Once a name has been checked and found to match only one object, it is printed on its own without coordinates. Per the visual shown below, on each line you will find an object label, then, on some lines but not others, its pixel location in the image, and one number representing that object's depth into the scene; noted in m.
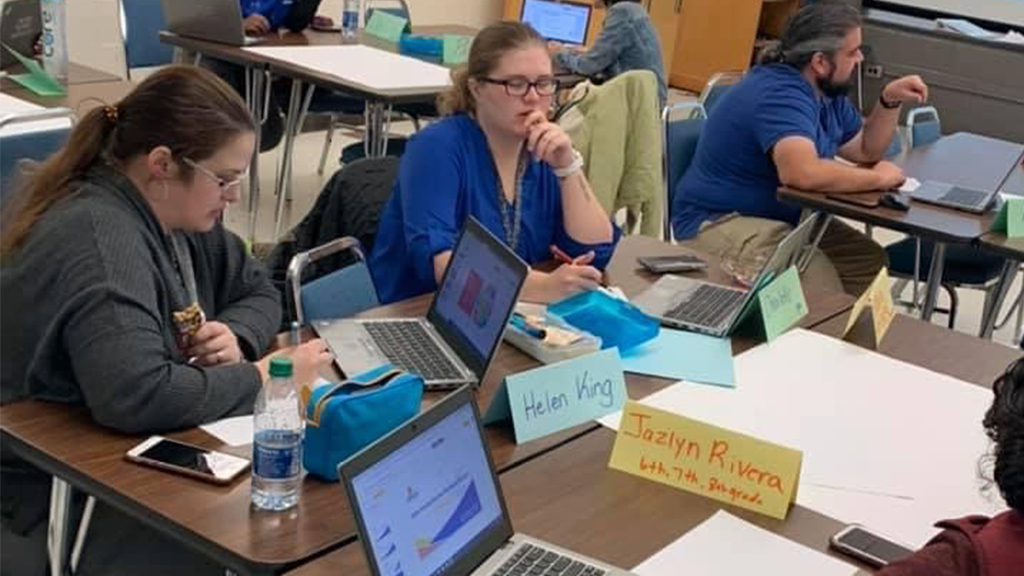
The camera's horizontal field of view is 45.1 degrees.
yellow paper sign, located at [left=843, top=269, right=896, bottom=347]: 2.22
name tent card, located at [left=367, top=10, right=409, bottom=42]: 4.82
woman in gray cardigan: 1.60
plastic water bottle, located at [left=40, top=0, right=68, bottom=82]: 3.38
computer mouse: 3.14
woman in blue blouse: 2.37
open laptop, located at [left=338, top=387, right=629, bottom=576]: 1.20
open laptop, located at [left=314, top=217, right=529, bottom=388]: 1.83
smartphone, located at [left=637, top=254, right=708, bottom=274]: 2.51
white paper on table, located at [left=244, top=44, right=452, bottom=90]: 3.99
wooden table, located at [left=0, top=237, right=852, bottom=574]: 1.37
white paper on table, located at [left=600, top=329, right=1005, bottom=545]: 1.67
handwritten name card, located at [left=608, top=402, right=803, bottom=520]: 1.58
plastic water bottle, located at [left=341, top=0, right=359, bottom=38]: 4.68
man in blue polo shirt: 3.25
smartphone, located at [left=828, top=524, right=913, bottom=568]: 1.49
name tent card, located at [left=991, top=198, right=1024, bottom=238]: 2.99
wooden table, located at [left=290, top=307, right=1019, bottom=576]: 1.46
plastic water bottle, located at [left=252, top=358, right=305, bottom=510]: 1.44
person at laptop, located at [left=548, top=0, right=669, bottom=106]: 4.74
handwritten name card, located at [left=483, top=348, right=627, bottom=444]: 1.72
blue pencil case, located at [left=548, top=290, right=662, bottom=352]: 2.06
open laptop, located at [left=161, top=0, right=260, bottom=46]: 4.25
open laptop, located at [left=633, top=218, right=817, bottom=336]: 2.20
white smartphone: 1.50
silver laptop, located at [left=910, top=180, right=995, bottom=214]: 3.19
